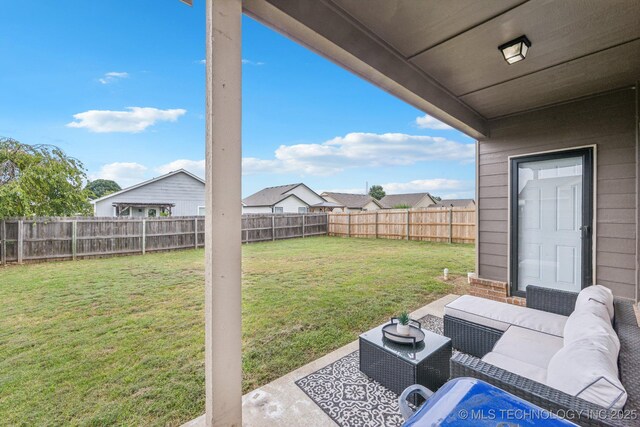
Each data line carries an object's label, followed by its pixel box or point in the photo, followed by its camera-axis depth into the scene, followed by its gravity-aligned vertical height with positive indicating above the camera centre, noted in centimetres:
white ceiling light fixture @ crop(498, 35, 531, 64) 215 +133
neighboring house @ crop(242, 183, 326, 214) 2141 +101
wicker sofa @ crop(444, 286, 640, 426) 93 -71
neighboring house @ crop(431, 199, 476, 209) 3153 +117
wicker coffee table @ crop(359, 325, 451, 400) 181 -105
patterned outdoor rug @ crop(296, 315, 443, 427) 174 -132
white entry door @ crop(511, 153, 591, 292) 343 -14
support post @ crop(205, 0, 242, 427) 137 +0
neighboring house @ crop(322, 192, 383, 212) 2823 +118
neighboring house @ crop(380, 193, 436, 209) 3136 +137
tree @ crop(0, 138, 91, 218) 688 +85
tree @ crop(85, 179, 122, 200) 3085 +298
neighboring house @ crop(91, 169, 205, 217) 1391 +69
